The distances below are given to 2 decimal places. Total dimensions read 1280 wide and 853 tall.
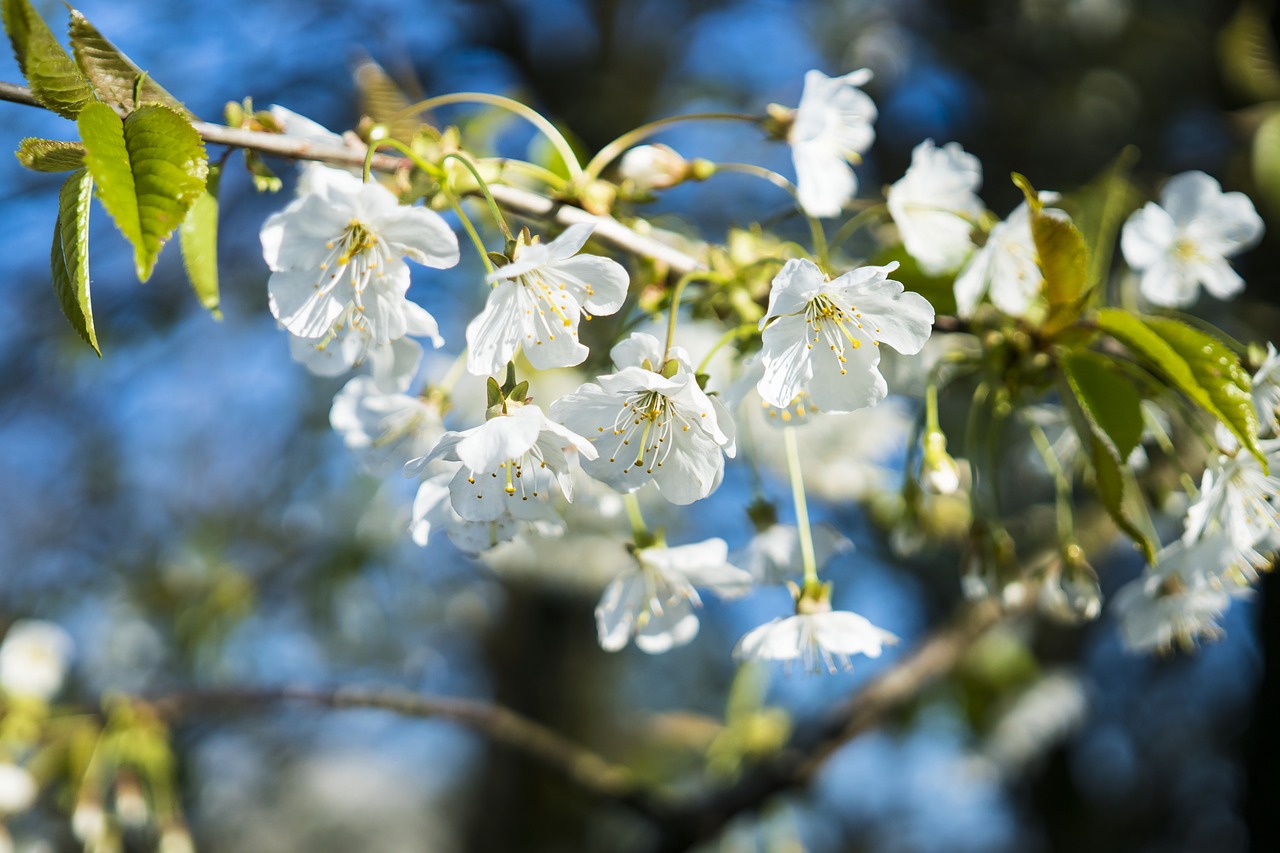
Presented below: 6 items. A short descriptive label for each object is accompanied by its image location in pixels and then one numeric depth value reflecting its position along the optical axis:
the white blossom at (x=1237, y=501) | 0.49
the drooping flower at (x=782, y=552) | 0.53
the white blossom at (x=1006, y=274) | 0.51
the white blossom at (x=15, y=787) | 0.64
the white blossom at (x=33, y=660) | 0.76
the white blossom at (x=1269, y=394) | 0.49
